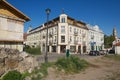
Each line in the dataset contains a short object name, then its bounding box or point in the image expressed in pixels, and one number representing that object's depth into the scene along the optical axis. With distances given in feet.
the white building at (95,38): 108.05
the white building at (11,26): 24.75
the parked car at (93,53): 69.22
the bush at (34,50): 60.91
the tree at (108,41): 139.78
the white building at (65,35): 85.95
